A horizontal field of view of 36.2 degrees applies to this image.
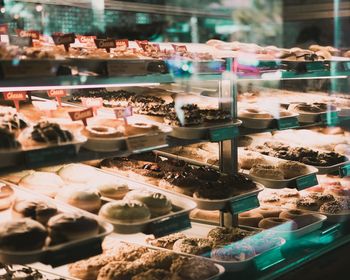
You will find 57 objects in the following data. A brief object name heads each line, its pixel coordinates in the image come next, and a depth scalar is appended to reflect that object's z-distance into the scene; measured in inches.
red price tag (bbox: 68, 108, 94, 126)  77.9
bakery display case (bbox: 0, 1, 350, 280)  70.5
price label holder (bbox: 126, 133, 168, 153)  79.4
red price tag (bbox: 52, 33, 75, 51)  77.4
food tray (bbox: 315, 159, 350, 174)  116.0
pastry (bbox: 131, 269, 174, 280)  82.8
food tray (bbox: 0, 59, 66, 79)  63.9
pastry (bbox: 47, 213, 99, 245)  69.9
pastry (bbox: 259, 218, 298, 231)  109.5
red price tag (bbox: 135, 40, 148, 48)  98.1
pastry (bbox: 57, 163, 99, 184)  92.2
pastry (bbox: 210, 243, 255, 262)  91.8
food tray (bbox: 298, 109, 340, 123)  118.5
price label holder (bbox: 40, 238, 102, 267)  66.4
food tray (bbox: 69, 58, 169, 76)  72.7
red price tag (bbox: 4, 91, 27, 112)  82.7
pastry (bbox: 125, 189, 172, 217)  83.7
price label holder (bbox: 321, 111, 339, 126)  120.9
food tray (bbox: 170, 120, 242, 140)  89.8
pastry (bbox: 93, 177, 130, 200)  88.0
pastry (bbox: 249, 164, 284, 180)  106.4
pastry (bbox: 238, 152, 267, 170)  117.0
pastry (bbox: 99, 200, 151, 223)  77.6
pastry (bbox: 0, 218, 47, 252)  65.9
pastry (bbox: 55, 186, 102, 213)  81.1
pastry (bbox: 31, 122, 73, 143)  69.1
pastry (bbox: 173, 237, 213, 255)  92.4
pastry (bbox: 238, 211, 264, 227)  112.3
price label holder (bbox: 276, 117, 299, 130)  107.6
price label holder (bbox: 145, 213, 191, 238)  78.8
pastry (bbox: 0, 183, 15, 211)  81.9
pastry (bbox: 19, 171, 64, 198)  85.5
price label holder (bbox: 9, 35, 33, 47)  72.1
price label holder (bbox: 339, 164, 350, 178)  119.3
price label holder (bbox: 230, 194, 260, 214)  92.3
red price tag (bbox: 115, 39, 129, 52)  92.0
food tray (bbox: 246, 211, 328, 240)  107.7
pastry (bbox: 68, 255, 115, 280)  83.6
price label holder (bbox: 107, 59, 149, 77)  76.4
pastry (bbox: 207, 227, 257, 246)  98.2
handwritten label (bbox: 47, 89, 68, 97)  90.0
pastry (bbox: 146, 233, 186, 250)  96.7
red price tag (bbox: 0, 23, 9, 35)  72.6
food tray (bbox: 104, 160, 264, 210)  90.9
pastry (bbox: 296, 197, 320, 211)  119.6
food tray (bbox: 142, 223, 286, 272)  90.3
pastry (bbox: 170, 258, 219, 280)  83.9
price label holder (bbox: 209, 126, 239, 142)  91.3
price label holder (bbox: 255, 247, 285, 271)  94.3
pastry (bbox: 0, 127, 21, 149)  65.4
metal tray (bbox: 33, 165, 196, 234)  77.2
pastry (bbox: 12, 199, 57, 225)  74.5
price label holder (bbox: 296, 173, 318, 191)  106.4
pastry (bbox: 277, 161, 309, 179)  110.7
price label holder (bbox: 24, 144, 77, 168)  65.1
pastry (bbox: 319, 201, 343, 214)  118.7
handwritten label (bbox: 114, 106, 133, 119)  86.2
